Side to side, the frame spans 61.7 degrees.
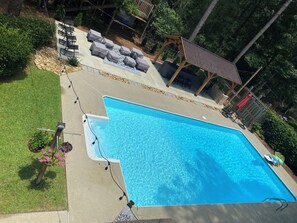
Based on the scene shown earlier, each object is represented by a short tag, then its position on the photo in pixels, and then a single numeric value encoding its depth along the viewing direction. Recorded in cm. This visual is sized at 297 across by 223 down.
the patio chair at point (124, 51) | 2084
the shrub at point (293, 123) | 2839
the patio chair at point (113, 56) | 1898
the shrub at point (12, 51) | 1082
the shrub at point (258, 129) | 2362
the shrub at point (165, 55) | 2529
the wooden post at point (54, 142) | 799
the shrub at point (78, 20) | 2072
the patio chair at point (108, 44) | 1994
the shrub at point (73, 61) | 1576
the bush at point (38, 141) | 945
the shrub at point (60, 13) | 1969
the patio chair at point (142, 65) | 2045
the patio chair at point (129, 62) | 1995
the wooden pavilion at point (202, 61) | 2022
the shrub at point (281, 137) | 2144
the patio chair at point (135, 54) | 2125
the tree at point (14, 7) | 1448
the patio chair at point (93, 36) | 1984
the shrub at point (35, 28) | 1289
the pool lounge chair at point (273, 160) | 2002
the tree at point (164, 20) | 2359
